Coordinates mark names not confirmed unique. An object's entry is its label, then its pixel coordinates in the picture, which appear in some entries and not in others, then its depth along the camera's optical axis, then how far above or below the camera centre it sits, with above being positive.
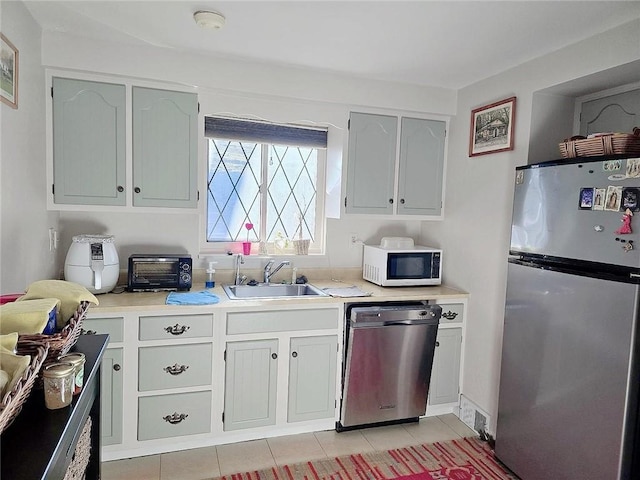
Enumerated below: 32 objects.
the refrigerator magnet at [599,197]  1.80 +0.13
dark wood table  0.74 -0.46
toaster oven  2.53 -0.38
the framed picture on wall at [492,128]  2.53 +0.61
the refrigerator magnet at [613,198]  1.74 +0.12
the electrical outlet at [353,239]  3.28 -0.17
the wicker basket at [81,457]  1.10 -0.71
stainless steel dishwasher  2.59 -0.89
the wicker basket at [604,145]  1.79 +0.37
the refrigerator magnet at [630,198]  1.68 +0.12
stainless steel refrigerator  1.71 -0.45
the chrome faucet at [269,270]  2.98 -0.40
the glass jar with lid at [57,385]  0.93 -0.40
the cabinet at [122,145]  2.35 +0.36
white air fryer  2.35 -0.32
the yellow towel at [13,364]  0.77 -0.30
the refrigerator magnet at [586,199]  1.85 +0.13
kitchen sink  2.87 -0.52
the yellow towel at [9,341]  0.82 -0.27
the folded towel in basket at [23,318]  0.93 -0.25
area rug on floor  2.25 -1.38
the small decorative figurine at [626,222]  1.70 +0.03
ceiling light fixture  1.93 +0.89
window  3.00 +0.24
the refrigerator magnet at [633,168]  1.67 +0.24
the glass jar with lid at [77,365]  1.01 -0.39
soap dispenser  2.80 -0.45
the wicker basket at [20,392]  0.72 -0.33
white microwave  2.95 -0.31
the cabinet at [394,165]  2.92 +0.39
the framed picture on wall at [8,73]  1.67 +0.54
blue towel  2.34 -0.50
